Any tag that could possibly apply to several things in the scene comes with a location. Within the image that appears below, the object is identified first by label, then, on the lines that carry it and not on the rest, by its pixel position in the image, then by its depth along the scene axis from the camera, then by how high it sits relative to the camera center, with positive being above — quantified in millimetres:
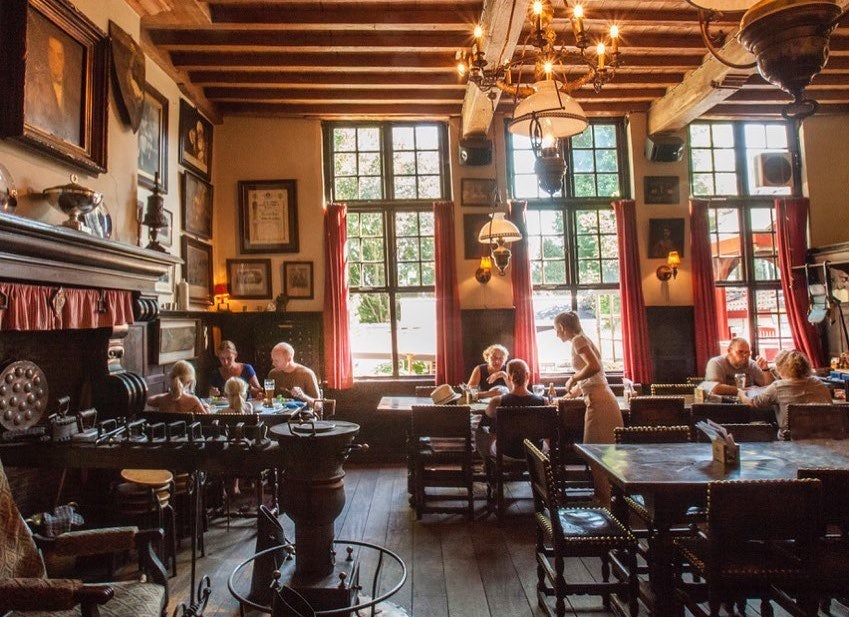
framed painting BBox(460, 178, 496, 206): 7387 +1931
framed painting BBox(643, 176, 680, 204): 7547 +1908
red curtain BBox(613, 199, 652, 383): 7246 +374
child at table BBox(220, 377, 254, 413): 4715 -470
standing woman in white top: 4496 -543
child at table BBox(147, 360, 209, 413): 4434 -448
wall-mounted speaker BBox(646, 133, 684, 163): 7426 +2464
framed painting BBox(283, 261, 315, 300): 7254 +862
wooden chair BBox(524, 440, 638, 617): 2662 -1047
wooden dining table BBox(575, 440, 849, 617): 2529 -733
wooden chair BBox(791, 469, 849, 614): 2266 -839
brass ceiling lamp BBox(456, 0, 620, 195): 2719 +1267
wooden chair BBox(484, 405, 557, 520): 4414 -794
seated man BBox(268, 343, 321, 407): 5988 -399
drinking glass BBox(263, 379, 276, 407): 5297 -515
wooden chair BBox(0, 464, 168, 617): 1802 -849
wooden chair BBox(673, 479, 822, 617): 2154 -851
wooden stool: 3645 -1026
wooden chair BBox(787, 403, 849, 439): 3682 -677
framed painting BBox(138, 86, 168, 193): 5316 +2079
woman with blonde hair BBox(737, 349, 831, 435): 4242 -515
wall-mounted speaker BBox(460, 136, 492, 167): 7297 +2459
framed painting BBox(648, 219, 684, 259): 7484 +1253
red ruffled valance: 2918 +239
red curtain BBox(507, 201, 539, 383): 7176 +460
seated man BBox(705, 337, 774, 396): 5664 -448
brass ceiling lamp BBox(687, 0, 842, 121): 1405 +764
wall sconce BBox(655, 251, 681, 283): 7359 +805
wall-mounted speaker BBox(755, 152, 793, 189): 7664 +2173
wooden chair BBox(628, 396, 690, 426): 4355 -681
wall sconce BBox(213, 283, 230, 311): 6945 +568
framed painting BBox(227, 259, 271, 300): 7211 +824
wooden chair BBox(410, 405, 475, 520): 4500 -1053
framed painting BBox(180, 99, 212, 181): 6352 +2474
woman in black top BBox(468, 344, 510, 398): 6160 -424
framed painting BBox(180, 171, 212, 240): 6316 +1675
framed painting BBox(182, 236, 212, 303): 6355 +900
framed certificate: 7262 +1651
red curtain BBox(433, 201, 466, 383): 7090 +395
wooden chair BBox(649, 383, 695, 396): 5793 -675
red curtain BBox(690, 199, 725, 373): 7309 +509
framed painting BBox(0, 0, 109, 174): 3201 +1754
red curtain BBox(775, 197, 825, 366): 7414 +824
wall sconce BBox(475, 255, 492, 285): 7160 +827
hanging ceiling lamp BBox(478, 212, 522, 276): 5309 +960
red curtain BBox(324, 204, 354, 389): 7062 +425
